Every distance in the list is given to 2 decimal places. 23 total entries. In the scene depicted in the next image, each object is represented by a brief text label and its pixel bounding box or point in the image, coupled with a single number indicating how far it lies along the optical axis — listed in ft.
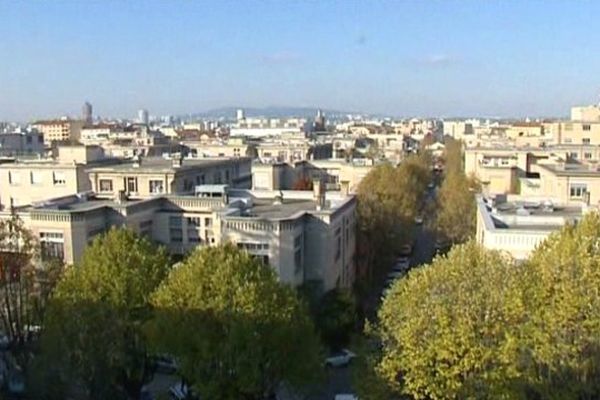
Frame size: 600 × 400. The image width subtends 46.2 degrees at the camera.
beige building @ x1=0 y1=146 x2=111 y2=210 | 184.03
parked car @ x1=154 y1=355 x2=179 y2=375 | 114.60
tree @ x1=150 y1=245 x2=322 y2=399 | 81.25
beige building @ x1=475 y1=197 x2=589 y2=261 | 98.68
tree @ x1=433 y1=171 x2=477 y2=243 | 179.01
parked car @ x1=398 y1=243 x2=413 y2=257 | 201.75
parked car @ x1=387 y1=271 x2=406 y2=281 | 178.01
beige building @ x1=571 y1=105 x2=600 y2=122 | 333.66
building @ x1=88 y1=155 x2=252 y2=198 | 166.40
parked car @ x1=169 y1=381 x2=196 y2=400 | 92.38
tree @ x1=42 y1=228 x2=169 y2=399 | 87.30
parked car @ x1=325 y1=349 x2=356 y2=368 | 118.73
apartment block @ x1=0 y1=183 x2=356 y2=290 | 116.98
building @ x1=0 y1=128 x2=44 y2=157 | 387.96
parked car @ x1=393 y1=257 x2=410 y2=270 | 191.52
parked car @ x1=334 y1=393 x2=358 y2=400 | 98.12
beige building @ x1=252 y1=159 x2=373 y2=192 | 229.25
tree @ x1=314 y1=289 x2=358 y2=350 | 121.29
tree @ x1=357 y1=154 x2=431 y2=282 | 163.32
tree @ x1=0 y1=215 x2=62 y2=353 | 104.53
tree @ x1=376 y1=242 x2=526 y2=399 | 68.08
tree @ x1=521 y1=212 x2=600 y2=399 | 70.18
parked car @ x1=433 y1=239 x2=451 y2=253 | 186.63
